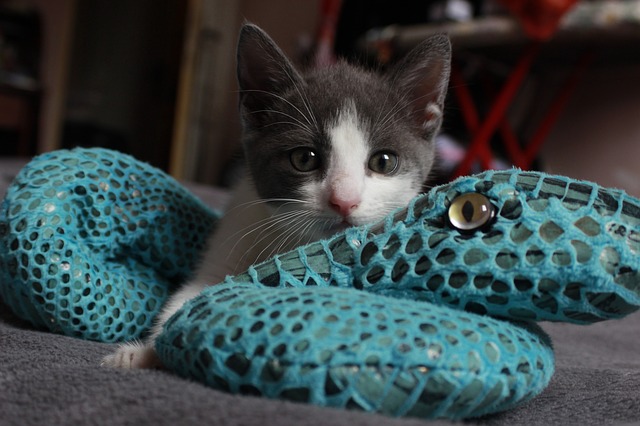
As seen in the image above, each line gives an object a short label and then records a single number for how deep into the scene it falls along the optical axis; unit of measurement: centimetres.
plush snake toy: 20
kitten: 29
